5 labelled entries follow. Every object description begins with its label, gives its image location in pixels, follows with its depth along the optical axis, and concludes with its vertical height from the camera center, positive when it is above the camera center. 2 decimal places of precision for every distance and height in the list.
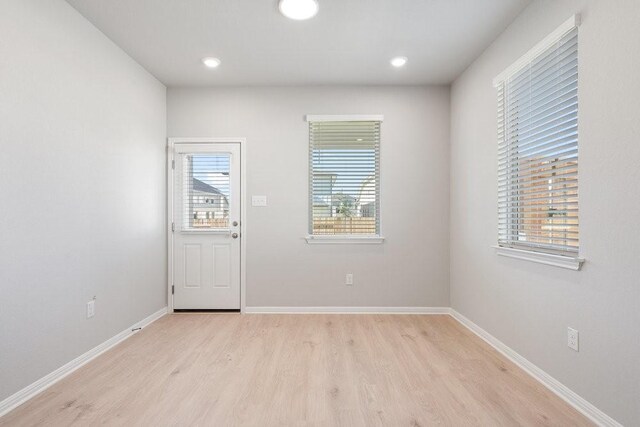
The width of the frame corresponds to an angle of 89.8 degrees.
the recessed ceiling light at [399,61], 3.05 +1.48
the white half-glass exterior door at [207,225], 3.70 -0.14
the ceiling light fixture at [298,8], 2.26 +1.48
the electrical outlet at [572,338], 1.89 -0.74
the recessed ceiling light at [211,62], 3.07 +1.46
